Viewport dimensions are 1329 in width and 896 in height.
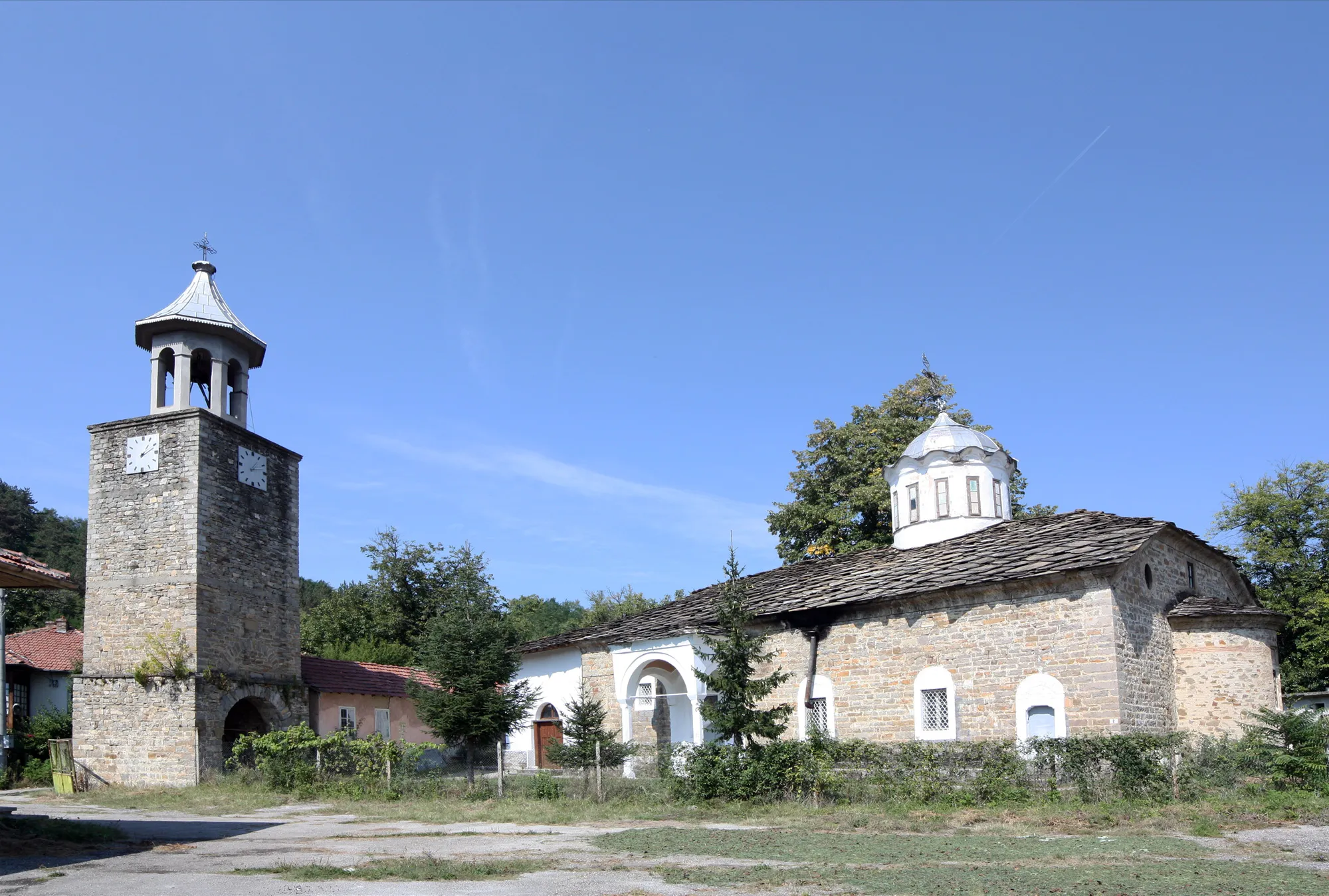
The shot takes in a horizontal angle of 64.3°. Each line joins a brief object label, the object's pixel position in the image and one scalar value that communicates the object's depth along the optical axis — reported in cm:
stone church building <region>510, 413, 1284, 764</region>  1914
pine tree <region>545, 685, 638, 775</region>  2044
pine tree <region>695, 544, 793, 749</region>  1834
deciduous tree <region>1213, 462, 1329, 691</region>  3488
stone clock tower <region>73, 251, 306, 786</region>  2522
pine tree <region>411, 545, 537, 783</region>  2230
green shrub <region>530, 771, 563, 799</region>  2003
